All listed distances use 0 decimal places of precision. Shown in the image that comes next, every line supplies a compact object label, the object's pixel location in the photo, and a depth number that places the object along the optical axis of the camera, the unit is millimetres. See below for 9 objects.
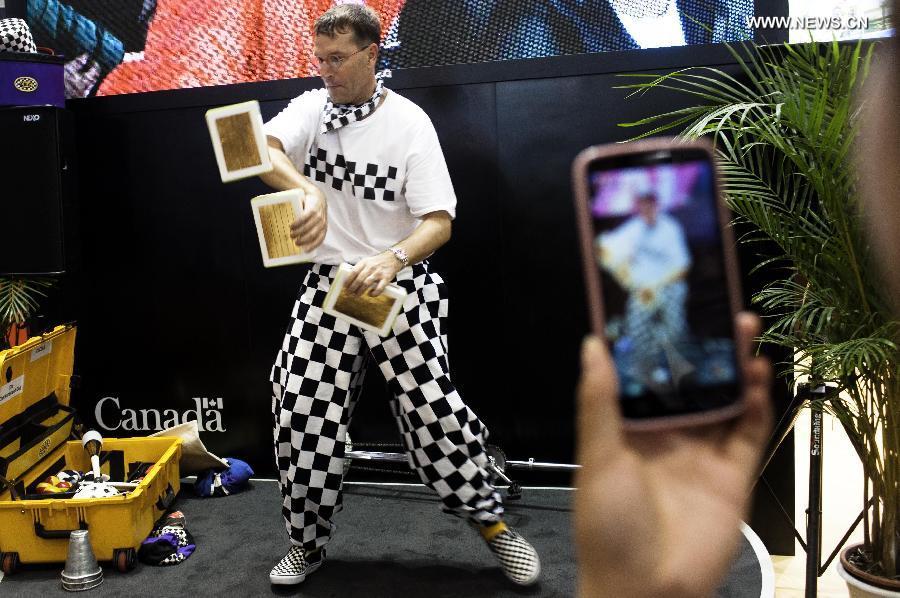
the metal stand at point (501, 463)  3559
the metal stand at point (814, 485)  2648
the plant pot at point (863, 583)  2584
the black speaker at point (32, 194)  3713
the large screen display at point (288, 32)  3998
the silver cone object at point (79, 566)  2957
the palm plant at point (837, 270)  2410
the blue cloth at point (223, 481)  3775
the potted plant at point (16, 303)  3748
